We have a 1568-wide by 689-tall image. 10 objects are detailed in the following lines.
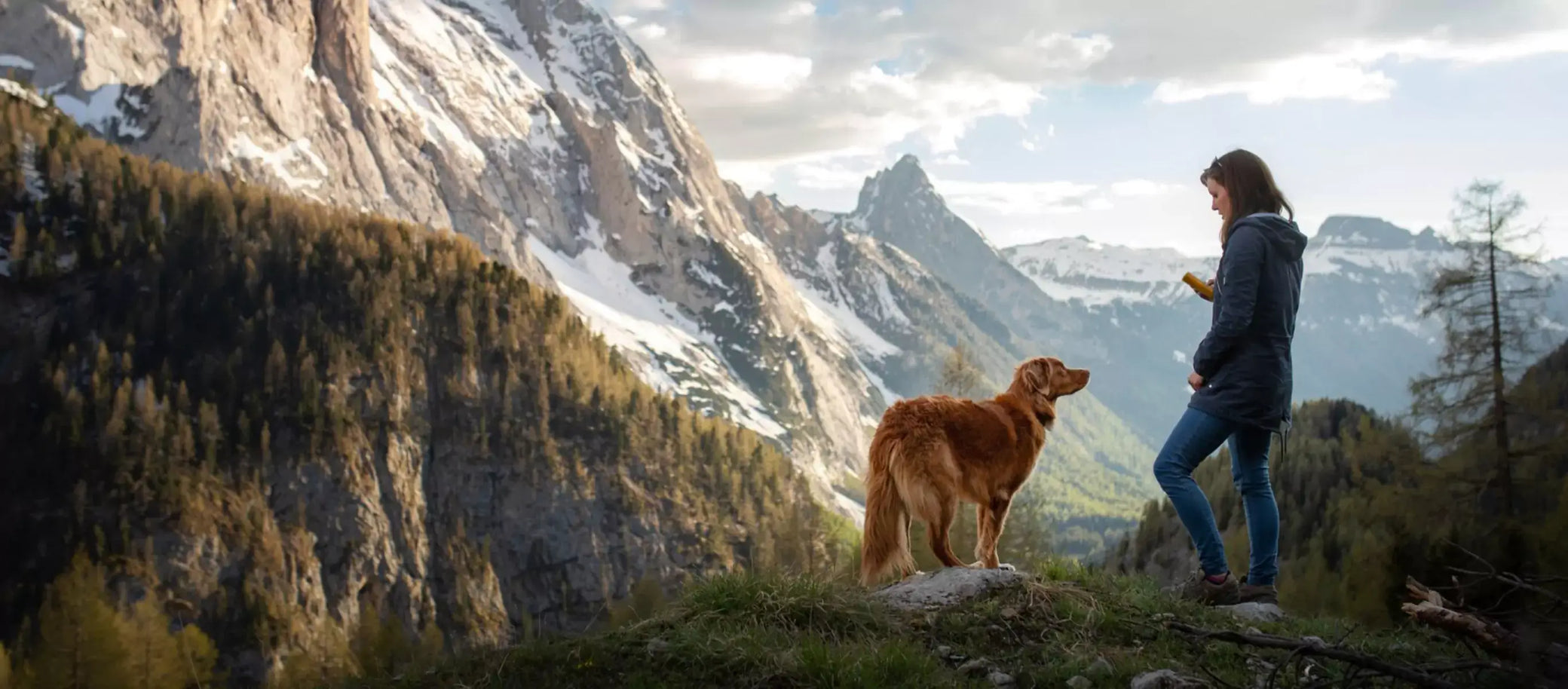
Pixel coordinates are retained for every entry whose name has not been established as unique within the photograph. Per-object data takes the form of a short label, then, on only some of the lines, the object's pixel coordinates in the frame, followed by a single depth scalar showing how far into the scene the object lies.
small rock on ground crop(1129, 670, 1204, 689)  5.58
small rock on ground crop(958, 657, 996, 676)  6.09
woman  7.59
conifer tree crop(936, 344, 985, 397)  31.18
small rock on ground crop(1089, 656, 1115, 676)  5.93
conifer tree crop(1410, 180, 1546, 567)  22.73
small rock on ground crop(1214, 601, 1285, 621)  7.78
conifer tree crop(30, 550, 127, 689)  48.00
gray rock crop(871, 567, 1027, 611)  7.40
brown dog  8.48
